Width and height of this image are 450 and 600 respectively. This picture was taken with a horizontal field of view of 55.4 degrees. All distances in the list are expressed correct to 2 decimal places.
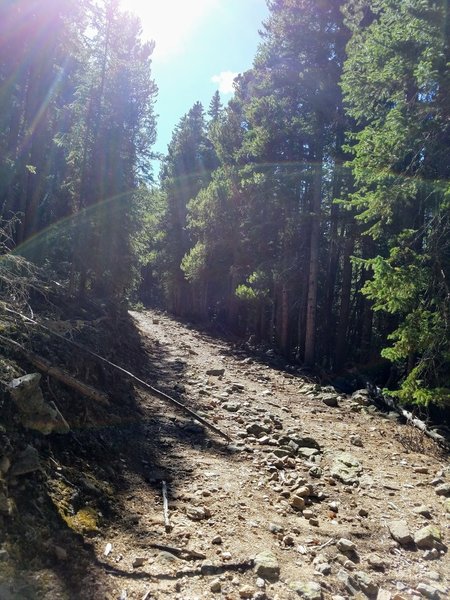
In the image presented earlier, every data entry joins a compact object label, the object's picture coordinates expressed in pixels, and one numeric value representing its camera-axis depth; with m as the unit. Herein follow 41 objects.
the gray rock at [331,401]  11.52
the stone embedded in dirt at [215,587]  3.69
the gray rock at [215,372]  13.51
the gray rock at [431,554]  4.67
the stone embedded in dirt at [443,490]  6.31
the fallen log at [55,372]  5.09
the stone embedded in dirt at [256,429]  8.23
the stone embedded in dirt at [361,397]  11.70
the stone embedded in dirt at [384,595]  3.87
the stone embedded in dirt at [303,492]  5.88
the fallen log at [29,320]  4.95
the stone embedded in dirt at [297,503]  5.59
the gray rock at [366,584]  3.98
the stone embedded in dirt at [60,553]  3.53
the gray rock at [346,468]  6.64
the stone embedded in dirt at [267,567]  4.01
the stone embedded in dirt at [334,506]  5.63
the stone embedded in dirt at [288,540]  4.66
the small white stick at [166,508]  4.62
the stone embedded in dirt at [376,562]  4.40
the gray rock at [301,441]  7.87
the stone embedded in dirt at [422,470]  7.23
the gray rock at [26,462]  3.98
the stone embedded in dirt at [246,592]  3.68
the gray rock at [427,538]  4.86
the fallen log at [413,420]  8.84
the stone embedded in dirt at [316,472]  6.63
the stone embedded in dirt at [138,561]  3.83
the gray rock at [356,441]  8.48
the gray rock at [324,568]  4.17
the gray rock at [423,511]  5.63
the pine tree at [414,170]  7.50
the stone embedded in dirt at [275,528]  4.88
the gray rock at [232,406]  9.67
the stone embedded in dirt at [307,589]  3.78
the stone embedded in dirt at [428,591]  3.98
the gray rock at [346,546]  4.62
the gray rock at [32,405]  4.34
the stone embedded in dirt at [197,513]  4.95
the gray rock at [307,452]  7.45
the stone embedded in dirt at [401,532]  4.94
